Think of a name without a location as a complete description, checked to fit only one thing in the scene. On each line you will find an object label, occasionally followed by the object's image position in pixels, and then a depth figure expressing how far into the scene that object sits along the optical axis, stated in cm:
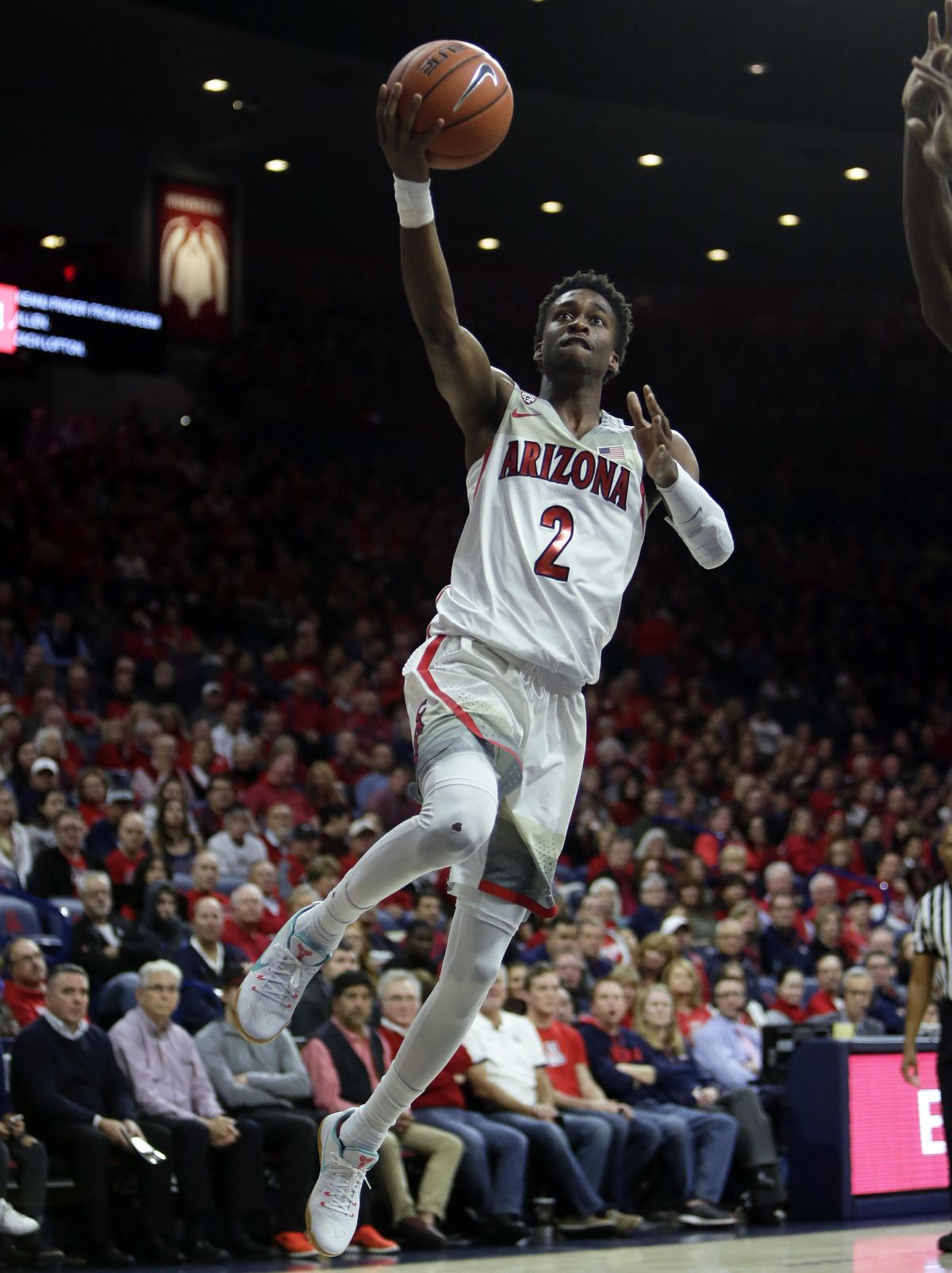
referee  752
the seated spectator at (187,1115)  793
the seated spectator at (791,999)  1121
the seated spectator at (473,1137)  867
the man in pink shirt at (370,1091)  834
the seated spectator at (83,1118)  762
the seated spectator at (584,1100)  938
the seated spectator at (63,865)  975
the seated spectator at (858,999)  1098
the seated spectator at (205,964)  883
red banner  1850
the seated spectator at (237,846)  1100
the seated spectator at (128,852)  1004
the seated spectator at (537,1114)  900
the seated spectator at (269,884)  1025
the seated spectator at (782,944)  1205
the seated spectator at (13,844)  981
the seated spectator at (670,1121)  954
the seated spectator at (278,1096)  819
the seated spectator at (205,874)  971
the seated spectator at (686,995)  1050
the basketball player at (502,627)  449
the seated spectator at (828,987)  1134
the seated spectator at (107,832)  1029
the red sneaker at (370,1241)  807
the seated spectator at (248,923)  959
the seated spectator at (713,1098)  976
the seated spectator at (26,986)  817
